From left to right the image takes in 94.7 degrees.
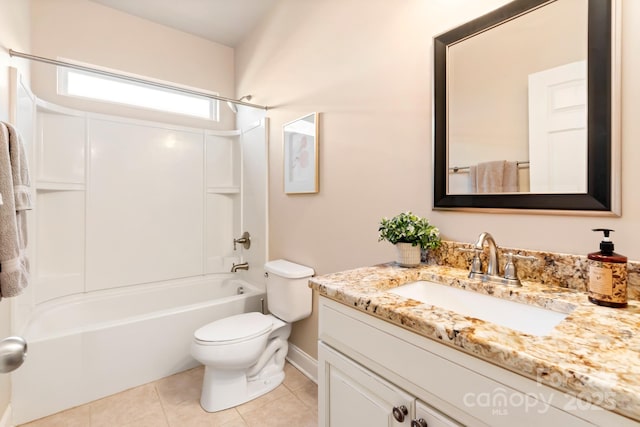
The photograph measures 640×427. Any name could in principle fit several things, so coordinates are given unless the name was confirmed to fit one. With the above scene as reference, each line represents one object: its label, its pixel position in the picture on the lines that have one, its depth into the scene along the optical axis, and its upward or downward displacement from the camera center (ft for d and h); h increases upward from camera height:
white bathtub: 5.32 -2.79
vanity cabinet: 1.75 -1.32
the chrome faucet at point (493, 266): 3.21 -0.63
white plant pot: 3.94 -0.58
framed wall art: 6.35 +1.29
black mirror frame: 2.78 +0.86
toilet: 5.46 -2.57
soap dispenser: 2.44 -0.55
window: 7.91 +3.49
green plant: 3.90 -0.28
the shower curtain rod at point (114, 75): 5.53 +2.93
